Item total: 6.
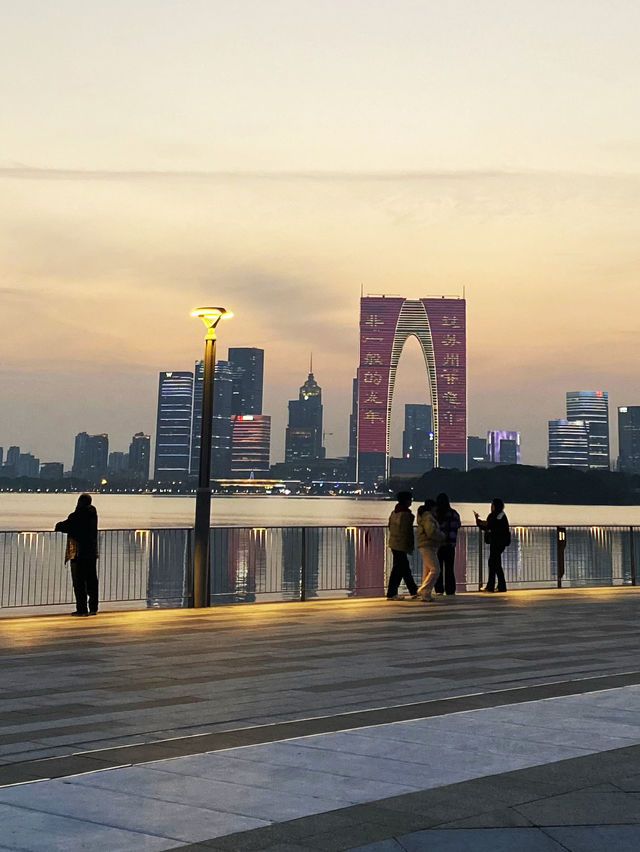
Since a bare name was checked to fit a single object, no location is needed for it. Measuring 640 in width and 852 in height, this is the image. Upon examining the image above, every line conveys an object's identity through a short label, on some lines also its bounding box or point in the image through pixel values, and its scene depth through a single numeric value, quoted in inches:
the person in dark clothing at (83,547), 681.0
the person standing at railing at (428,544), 788.0
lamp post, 733.3
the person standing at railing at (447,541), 852.0
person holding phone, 913.5
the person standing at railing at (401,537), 781.9
